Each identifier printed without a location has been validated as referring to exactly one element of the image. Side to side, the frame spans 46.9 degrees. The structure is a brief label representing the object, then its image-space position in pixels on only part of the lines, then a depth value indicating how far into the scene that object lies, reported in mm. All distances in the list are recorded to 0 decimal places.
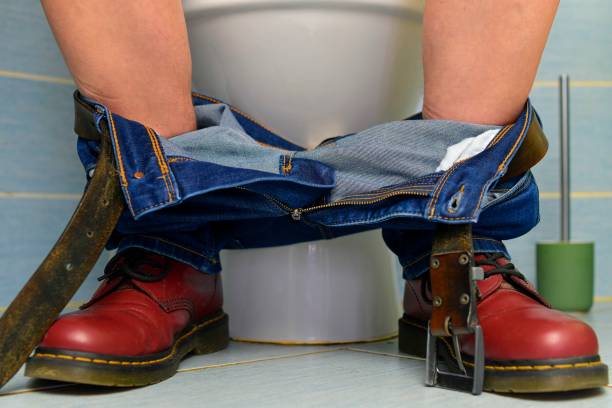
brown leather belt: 607
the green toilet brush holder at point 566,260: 1350
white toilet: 862
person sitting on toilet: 628
